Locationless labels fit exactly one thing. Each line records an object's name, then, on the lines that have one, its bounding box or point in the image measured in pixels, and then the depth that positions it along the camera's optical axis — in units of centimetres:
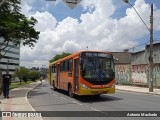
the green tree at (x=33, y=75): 5019
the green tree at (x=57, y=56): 6204
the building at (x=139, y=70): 1652
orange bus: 898
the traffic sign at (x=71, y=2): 696
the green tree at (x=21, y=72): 3180
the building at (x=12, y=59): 6322
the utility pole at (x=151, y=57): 1356
